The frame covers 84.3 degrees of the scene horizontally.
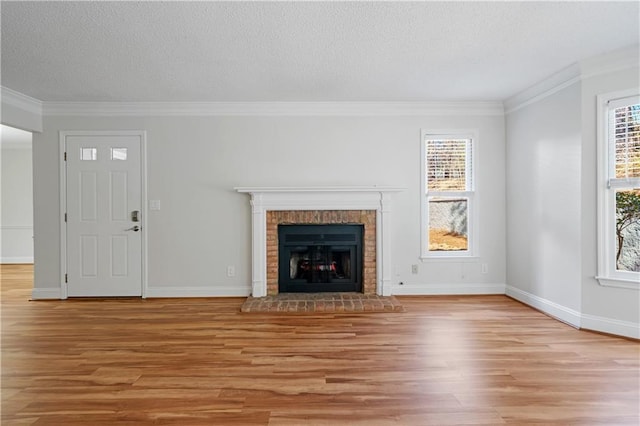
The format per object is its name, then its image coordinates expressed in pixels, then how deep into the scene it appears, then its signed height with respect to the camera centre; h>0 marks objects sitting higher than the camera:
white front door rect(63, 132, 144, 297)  4.62 -0.05
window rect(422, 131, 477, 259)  4.71 +0.22
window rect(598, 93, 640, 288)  3.16 +0.20
